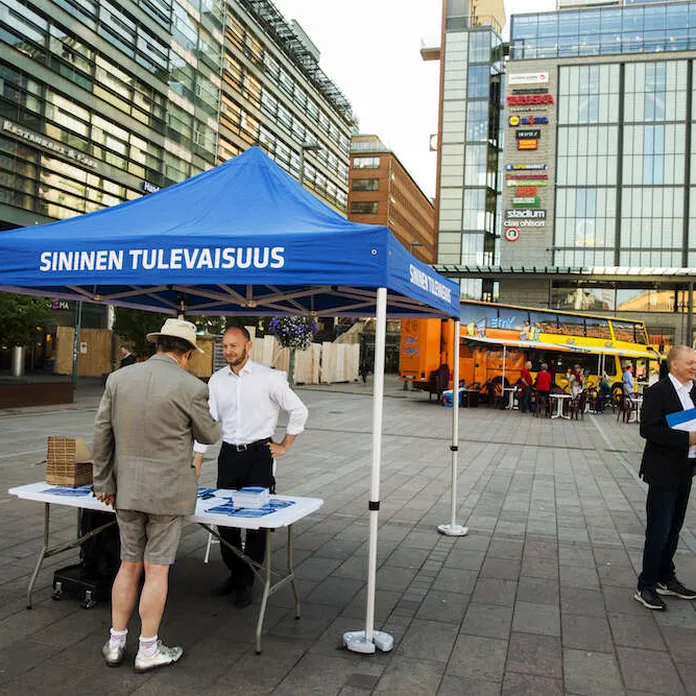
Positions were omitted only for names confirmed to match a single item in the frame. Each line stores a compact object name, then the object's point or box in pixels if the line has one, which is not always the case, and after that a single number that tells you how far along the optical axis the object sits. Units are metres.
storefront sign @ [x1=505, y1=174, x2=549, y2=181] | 58.56
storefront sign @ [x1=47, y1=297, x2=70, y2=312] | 34.83
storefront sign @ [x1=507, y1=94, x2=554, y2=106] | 58.44
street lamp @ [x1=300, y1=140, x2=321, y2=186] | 22.85
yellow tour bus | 27.59
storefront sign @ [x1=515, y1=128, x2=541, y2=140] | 58.62
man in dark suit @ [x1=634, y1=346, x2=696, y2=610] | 4.85
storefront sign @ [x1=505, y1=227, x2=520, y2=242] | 58.88
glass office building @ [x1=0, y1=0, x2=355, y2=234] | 33.56
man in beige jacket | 3.64
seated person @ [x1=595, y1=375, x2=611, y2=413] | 26.38
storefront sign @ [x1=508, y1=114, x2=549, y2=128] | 58.66
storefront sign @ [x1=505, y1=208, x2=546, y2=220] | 58.35
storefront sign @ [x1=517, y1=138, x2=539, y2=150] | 58.59
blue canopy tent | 4.20
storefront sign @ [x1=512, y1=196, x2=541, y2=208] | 58.47
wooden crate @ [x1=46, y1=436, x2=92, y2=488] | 4.65
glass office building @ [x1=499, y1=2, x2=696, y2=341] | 56.59
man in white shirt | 4.80
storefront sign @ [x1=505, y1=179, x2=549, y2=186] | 58.59
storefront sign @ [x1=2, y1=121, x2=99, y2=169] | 32.53
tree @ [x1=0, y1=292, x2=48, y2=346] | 17.55
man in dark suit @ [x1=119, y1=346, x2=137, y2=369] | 12.50
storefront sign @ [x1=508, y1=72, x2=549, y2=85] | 58.88
